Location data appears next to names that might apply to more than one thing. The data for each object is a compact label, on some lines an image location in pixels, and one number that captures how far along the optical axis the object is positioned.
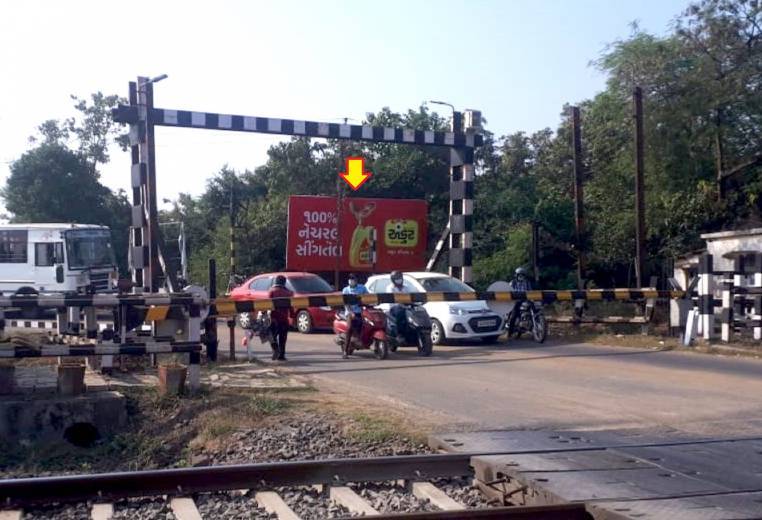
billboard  31.89
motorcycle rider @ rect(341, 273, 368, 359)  16.48
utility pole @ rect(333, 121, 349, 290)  30.39
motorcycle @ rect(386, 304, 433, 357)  16.81
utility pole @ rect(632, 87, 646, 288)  22.67
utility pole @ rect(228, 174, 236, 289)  32.36
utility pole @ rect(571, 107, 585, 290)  25.03
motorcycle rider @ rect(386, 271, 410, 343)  17.00
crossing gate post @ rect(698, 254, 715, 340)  17.59
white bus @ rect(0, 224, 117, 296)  31.27
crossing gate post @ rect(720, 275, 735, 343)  17.23
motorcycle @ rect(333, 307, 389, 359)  16.31
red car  23.78
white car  18.92
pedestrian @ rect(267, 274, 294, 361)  16.06
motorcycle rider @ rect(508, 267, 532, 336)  19.88
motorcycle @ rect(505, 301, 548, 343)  19.58
